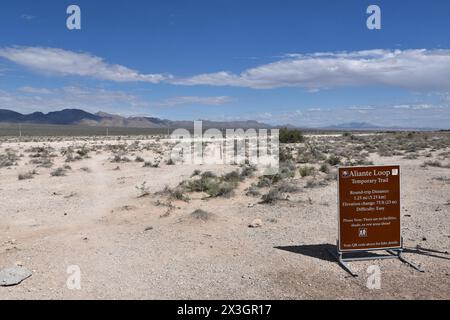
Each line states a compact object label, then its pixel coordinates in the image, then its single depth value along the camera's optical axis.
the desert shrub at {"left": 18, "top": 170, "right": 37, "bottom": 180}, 18.23
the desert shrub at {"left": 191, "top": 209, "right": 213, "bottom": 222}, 9.85
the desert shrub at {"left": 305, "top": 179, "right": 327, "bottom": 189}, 14.73
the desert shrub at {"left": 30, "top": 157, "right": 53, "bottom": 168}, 23.24
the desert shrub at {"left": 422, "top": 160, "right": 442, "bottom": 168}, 20.88
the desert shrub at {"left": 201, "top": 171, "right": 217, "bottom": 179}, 17.50
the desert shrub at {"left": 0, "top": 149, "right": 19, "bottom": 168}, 23.90
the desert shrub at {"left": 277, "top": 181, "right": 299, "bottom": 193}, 13.84
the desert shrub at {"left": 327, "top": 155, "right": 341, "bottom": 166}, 22.66
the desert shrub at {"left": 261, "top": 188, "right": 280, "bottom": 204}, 12.05
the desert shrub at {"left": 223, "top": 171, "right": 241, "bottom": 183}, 16.30
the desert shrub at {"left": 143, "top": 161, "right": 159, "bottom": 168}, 23.12
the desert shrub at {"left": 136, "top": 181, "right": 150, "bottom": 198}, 13.53
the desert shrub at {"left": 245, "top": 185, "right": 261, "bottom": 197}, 13.49
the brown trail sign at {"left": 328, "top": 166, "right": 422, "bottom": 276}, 7.13
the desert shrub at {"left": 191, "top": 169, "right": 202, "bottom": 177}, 19.00
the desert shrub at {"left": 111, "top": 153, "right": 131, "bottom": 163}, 26.10
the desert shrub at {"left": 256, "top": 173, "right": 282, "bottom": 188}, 15.07
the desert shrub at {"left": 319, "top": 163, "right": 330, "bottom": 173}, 18.91
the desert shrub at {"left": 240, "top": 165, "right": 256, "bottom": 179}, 17.78
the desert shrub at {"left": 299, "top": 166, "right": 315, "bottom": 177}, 17.38
